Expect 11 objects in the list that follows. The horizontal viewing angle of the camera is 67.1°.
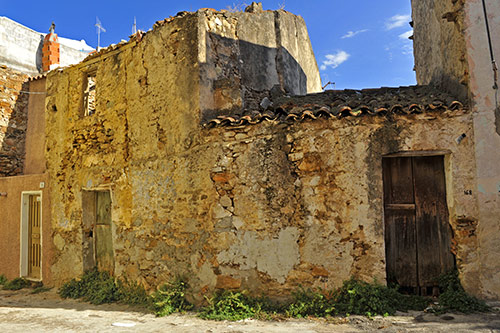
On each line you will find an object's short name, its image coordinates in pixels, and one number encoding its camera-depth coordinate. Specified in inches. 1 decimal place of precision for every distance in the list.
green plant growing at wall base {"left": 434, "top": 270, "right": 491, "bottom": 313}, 193.6
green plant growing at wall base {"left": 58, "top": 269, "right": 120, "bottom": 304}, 269.7
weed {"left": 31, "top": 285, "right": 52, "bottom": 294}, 307.1
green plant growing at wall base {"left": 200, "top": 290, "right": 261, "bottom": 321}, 209.3
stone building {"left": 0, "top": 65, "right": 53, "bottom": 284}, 332.5
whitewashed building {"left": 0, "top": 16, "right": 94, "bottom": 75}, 446.0
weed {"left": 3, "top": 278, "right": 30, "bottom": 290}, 322.3
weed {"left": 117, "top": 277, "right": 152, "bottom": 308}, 251.6
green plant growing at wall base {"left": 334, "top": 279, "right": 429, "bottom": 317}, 198.1
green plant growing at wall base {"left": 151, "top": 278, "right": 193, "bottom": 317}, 226.8
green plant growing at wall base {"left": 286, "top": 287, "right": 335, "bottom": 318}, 204.5
